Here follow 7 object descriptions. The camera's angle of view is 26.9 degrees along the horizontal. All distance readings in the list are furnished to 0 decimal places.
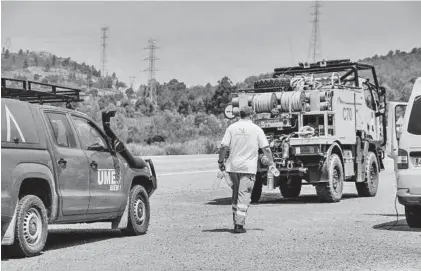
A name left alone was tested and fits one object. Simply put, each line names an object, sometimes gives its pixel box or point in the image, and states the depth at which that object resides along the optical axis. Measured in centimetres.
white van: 1278
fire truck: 1880
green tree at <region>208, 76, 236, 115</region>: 10194
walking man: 1329
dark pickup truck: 990
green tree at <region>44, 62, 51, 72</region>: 19260
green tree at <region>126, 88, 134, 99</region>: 16252
